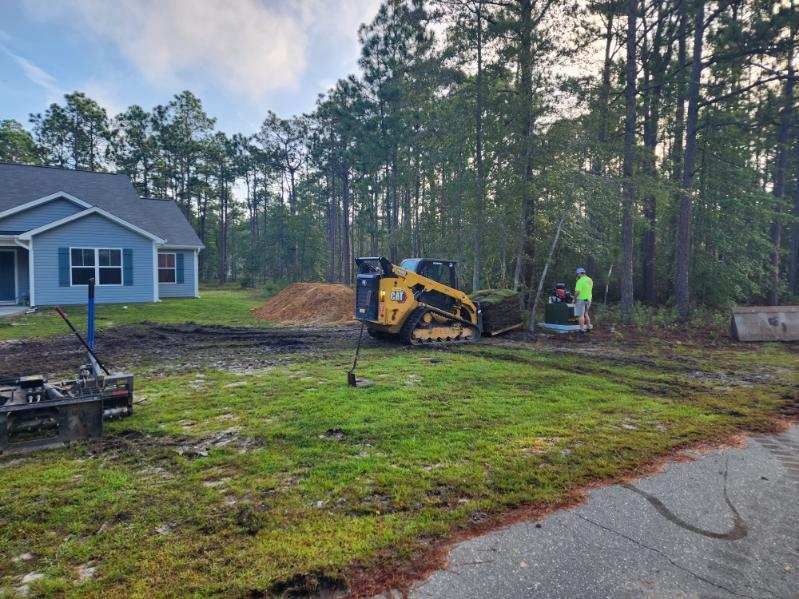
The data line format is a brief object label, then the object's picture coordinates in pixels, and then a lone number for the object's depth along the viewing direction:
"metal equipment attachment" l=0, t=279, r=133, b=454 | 4.24
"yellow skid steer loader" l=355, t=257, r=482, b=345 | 9.95
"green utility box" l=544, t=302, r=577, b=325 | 12.39
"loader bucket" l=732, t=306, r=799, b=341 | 11.45
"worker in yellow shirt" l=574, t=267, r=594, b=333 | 12.20
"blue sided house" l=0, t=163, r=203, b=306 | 16.41
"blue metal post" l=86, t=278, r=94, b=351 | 5.61
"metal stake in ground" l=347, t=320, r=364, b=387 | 6.62
